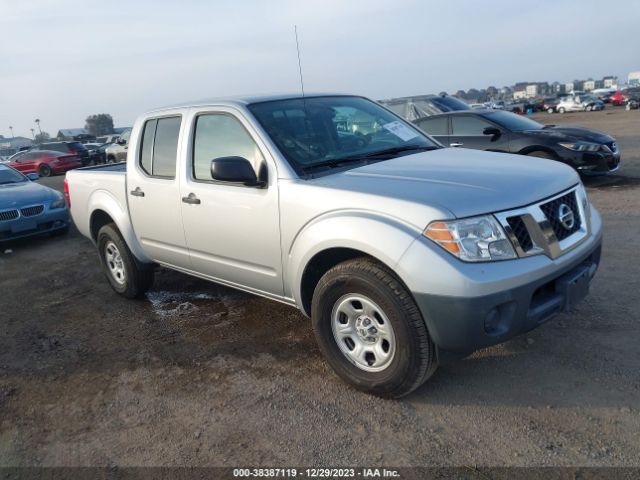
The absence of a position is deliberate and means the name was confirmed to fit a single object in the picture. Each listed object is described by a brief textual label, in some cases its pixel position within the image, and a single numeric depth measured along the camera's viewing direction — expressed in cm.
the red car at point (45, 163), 2330
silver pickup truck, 273
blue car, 846
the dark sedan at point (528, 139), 884
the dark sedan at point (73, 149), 2592
